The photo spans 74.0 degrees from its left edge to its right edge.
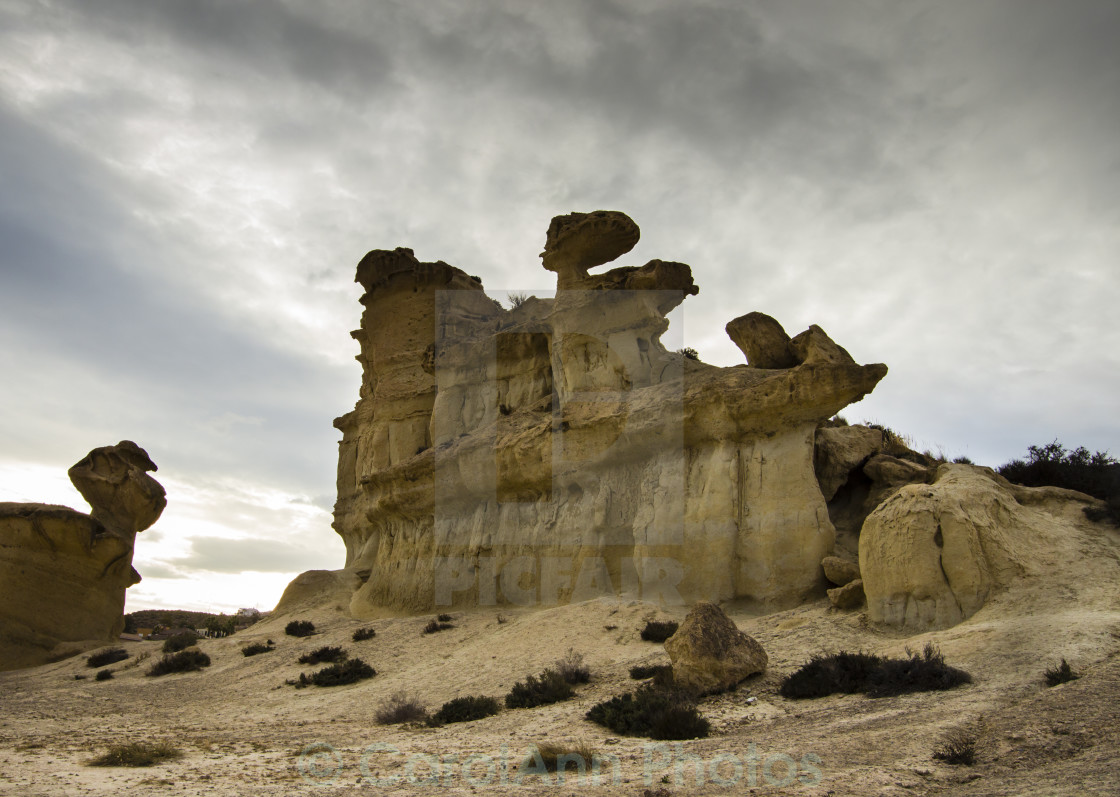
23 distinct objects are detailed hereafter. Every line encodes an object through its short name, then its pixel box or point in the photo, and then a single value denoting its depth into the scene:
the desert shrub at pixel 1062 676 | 7.20
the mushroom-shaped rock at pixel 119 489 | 27.55
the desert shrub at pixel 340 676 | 14.85
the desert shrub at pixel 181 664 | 18.95
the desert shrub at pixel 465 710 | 10.11
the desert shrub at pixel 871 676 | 7.99
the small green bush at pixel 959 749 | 5.78
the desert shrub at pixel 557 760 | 6.84
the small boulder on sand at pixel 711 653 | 9.22
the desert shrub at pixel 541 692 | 10.16
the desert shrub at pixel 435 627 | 17.47
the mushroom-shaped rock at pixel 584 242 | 20.88
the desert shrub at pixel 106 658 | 21.42
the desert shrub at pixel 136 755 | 8.05
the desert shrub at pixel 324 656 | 17.03
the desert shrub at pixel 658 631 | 12.45
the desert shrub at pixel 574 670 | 10.89
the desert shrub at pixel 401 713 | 10.59
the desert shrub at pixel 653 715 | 7.83
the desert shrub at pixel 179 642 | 22.20
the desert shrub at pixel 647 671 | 9.99
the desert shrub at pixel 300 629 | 21.17
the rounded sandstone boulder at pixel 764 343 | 16.02
